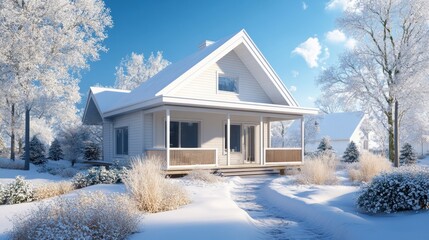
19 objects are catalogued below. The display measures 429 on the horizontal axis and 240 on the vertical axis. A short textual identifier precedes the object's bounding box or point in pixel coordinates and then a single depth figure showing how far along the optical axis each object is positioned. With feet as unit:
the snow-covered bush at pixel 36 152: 72.02
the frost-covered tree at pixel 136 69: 123.54
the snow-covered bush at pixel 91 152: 77.82
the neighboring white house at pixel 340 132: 120.57
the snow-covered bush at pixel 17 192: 29.96
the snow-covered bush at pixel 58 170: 54.13
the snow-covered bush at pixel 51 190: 31.22
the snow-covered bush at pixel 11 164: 62.59
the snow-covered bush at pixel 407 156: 72.87
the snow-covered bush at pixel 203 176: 39.63
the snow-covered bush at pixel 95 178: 36.45
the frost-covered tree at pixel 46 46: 60.18
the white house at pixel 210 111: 46.88
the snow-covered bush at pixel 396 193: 22.95
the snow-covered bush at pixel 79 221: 15.94
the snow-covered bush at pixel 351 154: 81.51
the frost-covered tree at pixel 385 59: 58.85
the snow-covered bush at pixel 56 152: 83.76
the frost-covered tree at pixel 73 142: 76.89
